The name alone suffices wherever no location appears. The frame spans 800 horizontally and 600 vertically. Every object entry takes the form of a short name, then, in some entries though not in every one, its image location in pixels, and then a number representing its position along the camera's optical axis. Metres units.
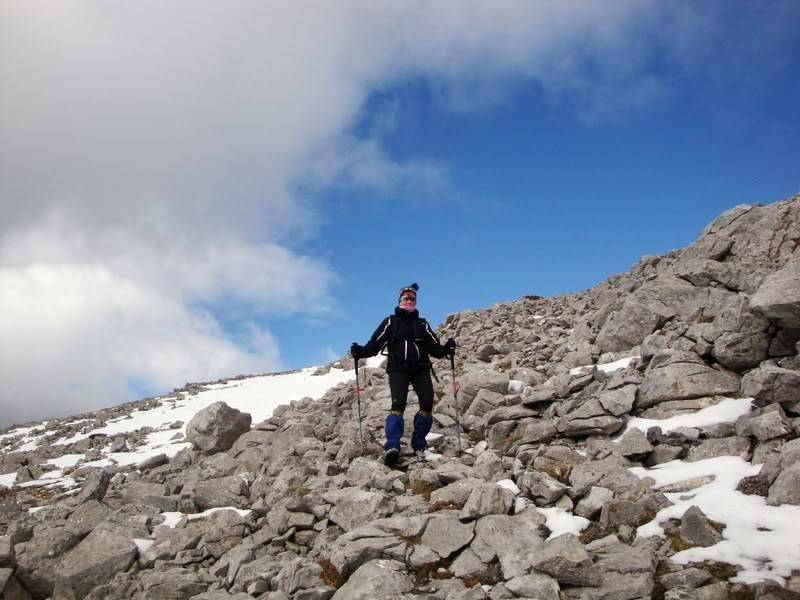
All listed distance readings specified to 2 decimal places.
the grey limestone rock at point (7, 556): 9.72
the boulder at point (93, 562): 9.09
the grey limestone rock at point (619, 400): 11.44
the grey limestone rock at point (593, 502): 7.95
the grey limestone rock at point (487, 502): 8.32
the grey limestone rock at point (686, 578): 6.00
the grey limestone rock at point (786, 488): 6.92
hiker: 12.35
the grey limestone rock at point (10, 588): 9.38
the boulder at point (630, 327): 17.33
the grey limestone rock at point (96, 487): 13.49
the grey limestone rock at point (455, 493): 9.15
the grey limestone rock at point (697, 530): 6.67
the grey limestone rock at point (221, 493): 11.68
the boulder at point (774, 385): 9.04
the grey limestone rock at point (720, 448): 8.79
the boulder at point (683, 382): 11.17
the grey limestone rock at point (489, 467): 9.99
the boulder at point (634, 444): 9.69
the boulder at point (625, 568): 6.09
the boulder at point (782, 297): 10.30
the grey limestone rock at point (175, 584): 8.12
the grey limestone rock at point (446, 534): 7.76
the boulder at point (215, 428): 16.55
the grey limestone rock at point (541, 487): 8.61
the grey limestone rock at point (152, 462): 17.40
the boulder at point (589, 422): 11.12
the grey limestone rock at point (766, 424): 8.35
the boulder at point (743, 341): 11.36
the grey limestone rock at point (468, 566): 7.14
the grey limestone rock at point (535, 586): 6.29
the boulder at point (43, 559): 9.66
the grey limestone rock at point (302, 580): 7.17
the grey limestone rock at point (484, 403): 14.60
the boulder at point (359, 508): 9.05
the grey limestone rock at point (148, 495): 12.35
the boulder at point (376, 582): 6.84
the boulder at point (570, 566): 6.40
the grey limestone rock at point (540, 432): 11.62
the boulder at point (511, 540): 7.07
